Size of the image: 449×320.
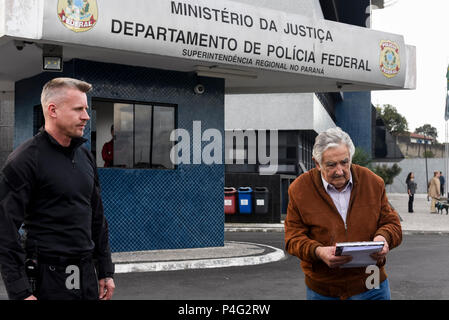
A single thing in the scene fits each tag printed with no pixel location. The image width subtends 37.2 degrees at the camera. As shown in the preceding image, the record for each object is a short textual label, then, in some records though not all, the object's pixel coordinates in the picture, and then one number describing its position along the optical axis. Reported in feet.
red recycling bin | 67.55
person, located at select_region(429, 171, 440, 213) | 95.66
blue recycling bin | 67.46
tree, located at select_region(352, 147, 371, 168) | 105.50
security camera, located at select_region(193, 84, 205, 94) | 43.57
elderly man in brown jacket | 12.96
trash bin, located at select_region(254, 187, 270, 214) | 67.67
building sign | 33.01
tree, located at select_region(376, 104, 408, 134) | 342.95
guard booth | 34.65
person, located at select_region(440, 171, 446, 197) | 123.44
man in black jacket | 11.09
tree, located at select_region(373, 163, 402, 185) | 151.33
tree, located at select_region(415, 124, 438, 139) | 478.18
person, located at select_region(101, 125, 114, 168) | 44.04
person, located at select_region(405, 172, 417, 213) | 100.27
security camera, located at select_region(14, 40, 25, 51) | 32.55
